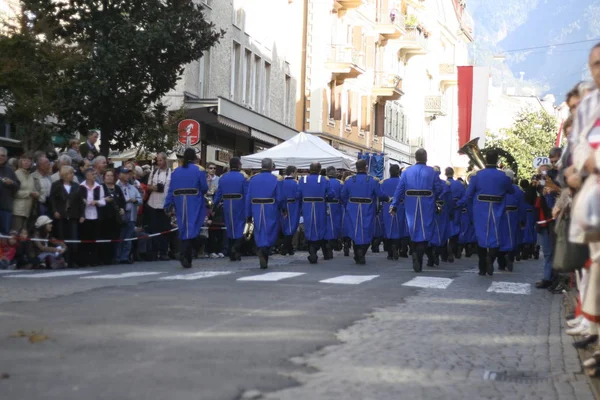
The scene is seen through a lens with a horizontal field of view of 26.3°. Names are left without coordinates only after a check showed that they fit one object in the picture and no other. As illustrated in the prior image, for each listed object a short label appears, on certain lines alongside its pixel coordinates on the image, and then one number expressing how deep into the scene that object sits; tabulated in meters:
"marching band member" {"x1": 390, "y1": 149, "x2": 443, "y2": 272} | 20.47
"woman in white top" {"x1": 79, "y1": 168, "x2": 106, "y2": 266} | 20.44
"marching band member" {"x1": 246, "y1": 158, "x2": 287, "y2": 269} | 20.69
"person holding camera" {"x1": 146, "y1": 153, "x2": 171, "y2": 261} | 23.39
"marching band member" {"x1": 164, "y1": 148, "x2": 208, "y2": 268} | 20.08
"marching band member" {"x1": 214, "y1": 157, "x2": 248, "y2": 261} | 22.45
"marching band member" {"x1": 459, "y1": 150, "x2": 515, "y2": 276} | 19.58
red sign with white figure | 28.26
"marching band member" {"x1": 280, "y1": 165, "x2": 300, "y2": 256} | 25.06
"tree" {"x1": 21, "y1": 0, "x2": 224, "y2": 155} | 24.56
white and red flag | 52.16
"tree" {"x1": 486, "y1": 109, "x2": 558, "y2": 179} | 84.00
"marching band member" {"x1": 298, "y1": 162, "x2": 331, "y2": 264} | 24.20
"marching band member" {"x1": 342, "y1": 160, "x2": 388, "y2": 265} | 23.08
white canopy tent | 31.98
